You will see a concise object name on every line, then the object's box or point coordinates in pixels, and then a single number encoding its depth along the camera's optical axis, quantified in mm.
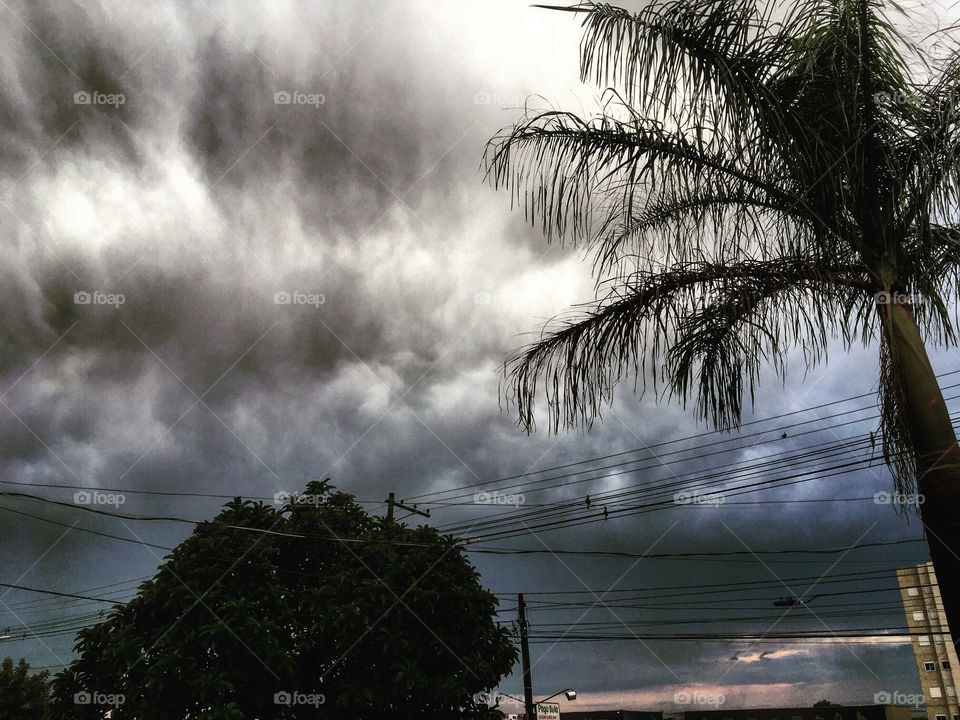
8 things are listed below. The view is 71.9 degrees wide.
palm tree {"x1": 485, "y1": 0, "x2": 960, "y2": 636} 3873
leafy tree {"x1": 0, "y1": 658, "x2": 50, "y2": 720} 30047
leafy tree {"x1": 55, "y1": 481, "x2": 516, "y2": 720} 11109
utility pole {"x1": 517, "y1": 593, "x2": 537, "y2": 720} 21375
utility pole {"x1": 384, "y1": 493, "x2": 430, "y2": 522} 19422
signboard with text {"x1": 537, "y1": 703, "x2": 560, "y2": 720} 30922
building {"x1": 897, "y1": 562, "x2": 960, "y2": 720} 71188
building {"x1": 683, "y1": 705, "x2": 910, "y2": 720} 62031
